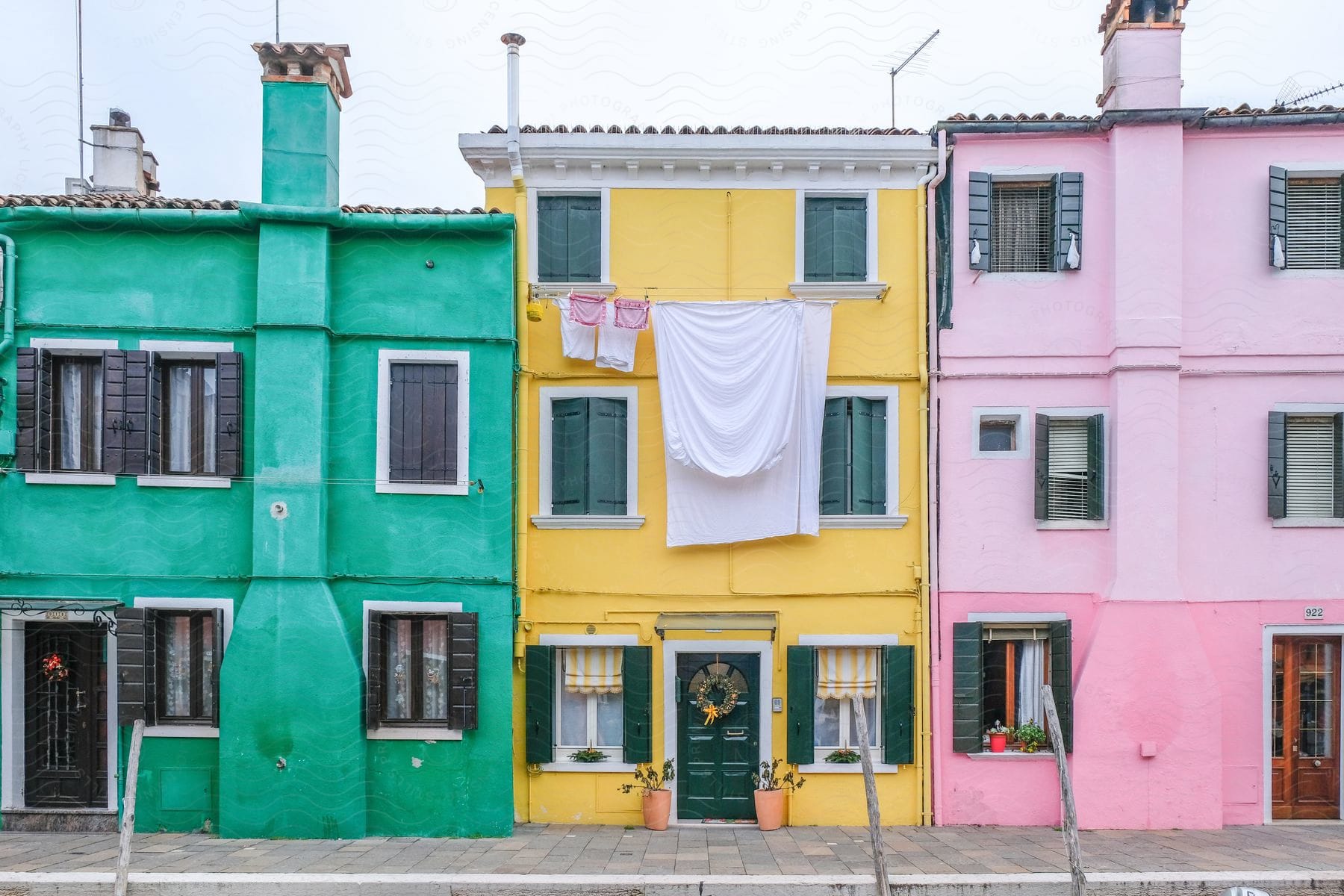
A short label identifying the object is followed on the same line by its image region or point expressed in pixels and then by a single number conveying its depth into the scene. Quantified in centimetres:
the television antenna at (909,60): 1297
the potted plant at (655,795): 1097
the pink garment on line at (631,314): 1120
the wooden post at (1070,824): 806
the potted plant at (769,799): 1095
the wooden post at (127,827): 822
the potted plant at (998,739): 1127
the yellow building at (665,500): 1132
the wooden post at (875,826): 833
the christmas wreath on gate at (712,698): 1127
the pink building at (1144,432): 1123
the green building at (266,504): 1033
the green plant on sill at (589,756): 1139
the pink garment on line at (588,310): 1114
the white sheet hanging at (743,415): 1119
